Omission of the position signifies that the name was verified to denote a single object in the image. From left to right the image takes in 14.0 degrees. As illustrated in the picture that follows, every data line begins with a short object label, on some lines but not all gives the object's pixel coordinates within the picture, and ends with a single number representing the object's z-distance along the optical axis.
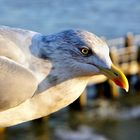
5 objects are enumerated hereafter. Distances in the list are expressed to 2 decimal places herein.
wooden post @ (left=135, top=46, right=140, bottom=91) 12.76
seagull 2.01
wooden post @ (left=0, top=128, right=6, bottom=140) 11.04
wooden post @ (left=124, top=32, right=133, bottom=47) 11.66
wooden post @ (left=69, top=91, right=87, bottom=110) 11.96
